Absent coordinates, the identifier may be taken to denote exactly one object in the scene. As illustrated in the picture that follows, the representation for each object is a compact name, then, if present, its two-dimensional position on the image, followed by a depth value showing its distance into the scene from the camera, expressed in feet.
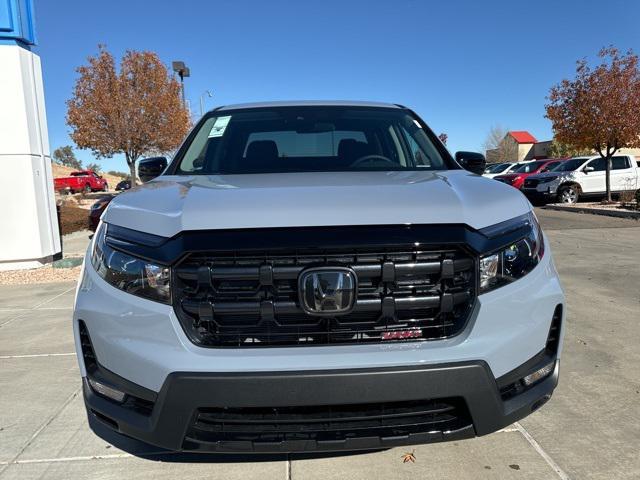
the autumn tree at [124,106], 74.95
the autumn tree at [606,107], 55.98
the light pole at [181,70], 73.31
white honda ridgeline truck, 6.00
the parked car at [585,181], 61.82
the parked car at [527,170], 71.56
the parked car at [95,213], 23.32
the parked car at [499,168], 85.15
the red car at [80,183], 122.01
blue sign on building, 24.45
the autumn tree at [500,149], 238.07
